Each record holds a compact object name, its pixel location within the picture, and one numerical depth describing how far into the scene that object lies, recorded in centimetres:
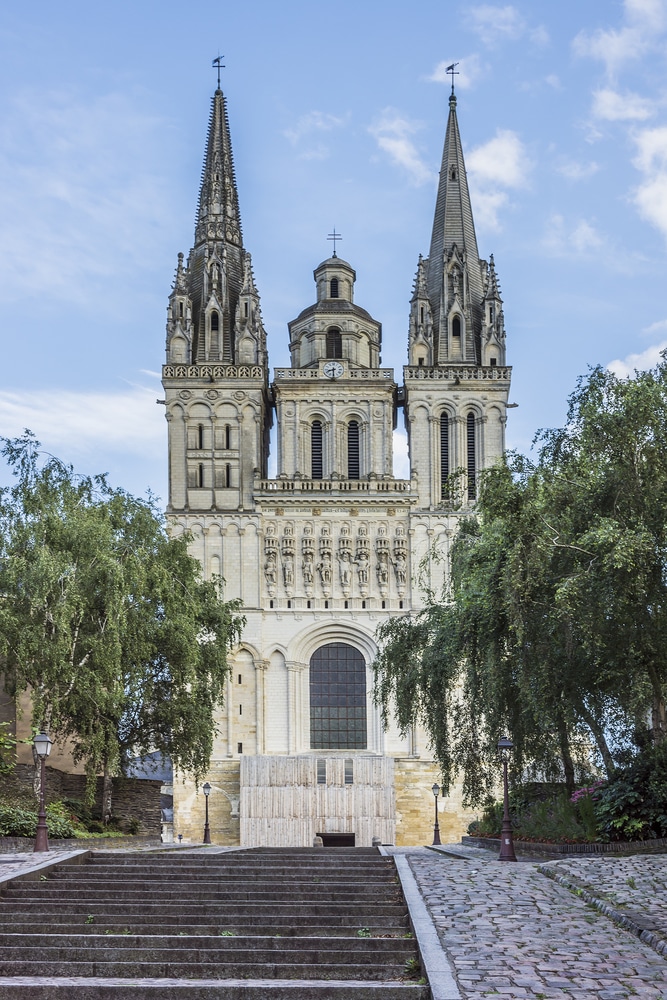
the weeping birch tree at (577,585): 2040
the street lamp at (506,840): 2081
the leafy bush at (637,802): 2044
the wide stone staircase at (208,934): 1136
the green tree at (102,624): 2805
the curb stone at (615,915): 1234
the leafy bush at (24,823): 2427
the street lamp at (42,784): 2162
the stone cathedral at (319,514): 4653
